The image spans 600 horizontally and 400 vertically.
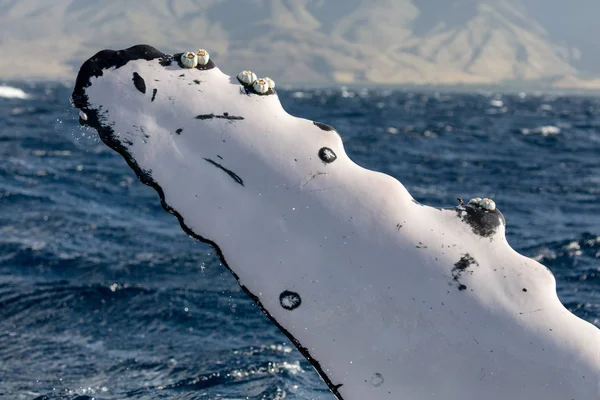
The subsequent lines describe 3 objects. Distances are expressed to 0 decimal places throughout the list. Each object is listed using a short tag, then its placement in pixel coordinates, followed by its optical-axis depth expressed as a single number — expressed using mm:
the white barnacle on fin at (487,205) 8391
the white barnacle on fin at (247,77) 8492
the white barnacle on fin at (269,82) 8656
